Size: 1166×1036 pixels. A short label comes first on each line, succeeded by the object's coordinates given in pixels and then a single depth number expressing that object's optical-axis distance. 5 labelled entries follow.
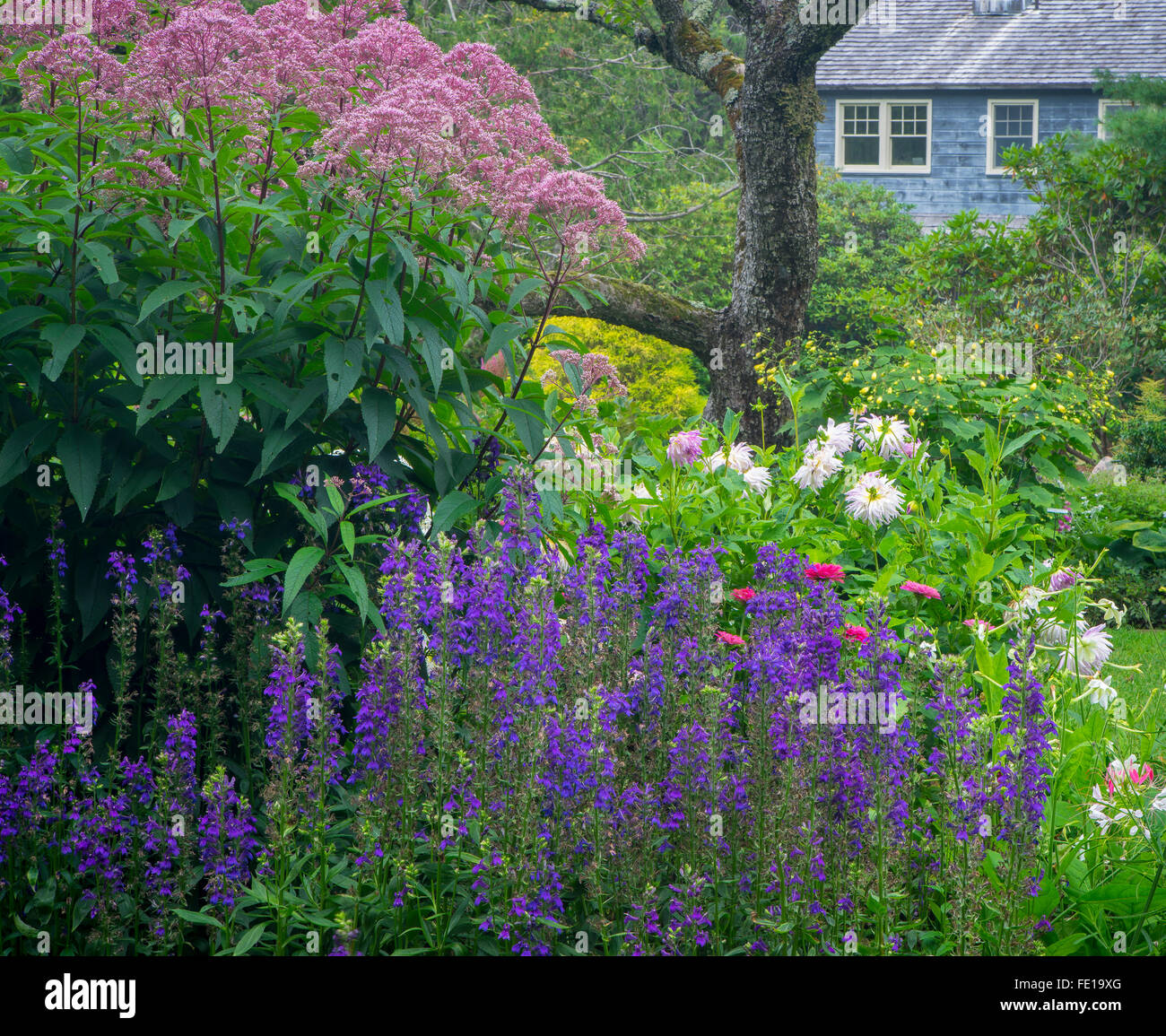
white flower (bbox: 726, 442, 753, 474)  5.07
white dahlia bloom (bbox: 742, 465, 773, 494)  4.79
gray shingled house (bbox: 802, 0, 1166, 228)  23.92
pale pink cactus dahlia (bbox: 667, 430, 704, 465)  4.71
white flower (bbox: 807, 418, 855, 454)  4.99
